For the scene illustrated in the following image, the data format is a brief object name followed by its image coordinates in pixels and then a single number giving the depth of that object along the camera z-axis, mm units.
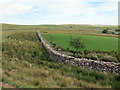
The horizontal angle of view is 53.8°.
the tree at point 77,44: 18228
